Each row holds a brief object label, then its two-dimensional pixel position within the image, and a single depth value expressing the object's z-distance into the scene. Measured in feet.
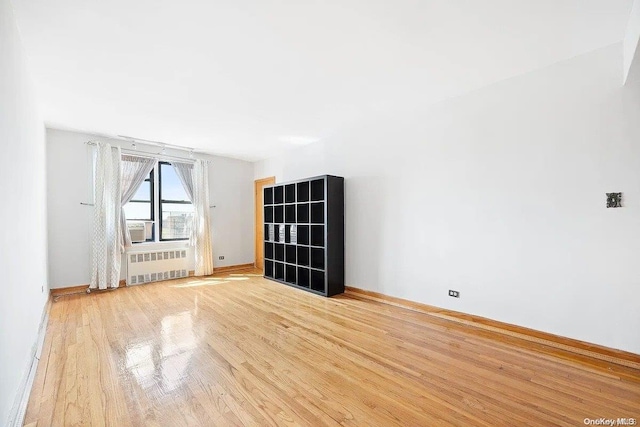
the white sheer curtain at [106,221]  15.26
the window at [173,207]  18.69
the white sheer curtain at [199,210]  19.12
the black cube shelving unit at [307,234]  14.46
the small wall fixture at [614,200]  7.80
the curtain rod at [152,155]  16.58
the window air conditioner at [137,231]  16.90
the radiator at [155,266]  16.61
